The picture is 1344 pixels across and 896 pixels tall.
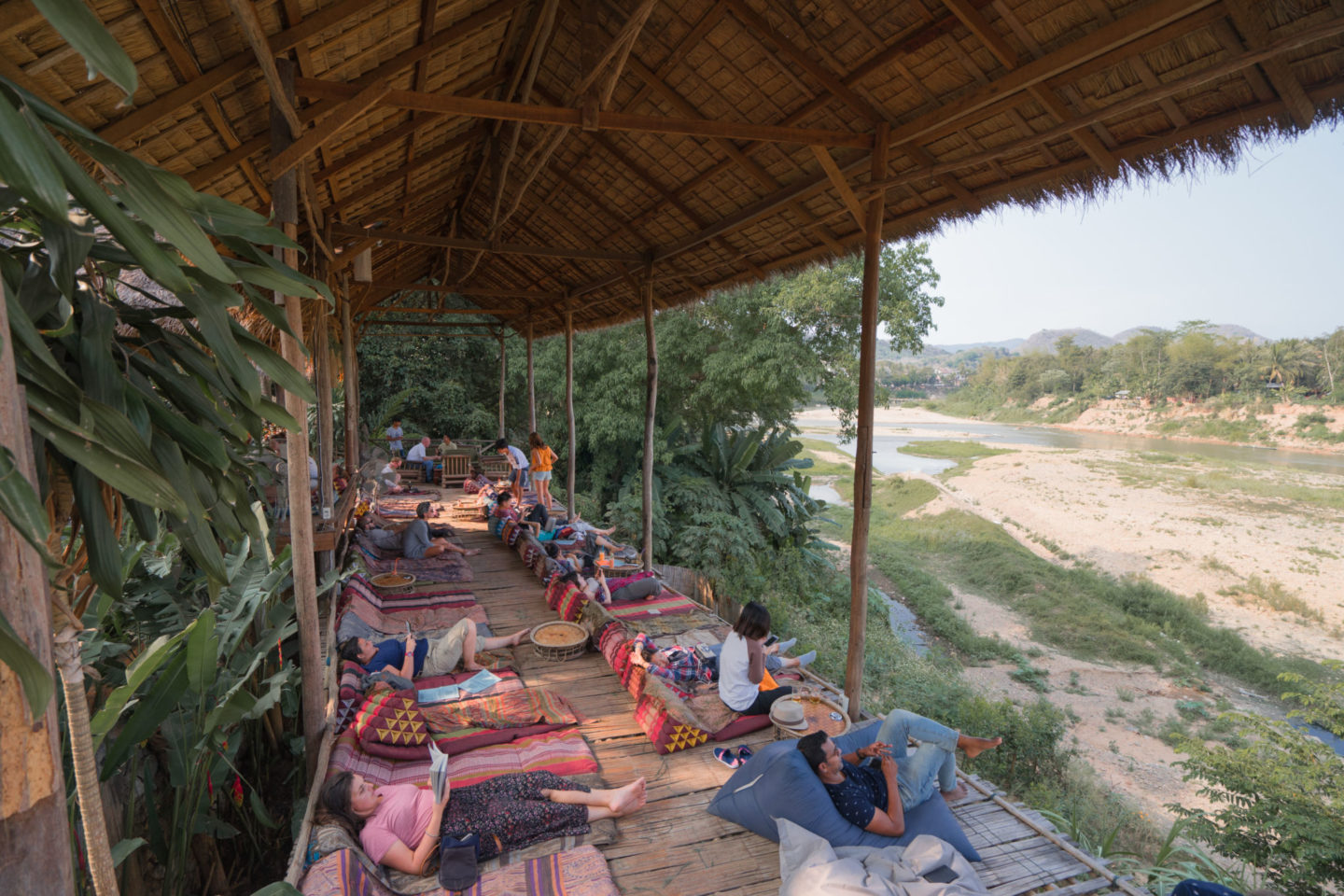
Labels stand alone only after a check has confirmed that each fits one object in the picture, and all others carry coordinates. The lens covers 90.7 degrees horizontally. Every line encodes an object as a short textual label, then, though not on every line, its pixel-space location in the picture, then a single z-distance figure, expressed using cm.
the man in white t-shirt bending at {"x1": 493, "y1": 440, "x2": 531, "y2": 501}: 1041
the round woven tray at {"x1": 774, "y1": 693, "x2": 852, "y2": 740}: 384
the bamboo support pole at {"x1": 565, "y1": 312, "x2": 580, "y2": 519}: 953
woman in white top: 398
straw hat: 366
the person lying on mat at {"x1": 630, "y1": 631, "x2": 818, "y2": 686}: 451
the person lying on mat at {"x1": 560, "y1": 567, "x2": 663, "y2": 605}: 606
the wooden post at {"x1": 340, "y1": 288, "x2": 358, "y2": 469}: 822
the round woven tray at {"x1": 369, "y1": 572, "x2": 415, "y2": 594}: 617
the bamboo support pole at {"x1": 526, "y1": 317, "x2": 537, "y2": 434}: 1242
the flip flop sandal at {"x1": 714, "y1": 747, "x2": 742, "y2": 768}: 373
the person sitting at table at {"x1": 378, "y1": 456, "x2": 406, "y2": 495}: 1130
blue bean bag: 295
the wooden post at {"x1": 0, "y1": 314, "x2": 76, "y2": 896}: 87
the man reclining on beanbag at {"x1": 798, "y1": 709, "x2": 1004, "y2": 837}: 304
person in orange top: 971
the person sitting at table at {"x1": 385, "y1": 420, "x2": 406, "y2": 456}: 1442
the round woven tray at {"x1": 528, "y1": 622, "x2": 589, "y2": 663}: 499
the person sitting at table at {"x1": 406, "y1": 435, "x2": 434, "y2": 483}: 1316
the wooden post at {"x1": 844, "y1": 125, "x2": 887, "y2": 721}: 399
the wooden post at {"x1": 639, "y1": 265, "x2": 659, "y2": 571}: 757
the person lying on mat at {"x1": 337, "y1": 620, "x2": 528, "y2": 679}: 453
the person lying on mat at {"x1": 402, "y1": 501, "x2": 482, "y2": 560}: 731
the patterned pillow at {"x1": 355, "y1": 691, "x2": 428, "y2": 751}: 369
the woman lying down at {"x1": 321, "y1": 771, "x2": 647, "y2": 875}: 285
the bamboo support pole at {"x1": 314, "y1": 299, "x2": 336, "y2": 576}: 559
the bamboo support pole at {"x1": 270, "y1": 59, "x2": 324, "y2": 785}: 318
